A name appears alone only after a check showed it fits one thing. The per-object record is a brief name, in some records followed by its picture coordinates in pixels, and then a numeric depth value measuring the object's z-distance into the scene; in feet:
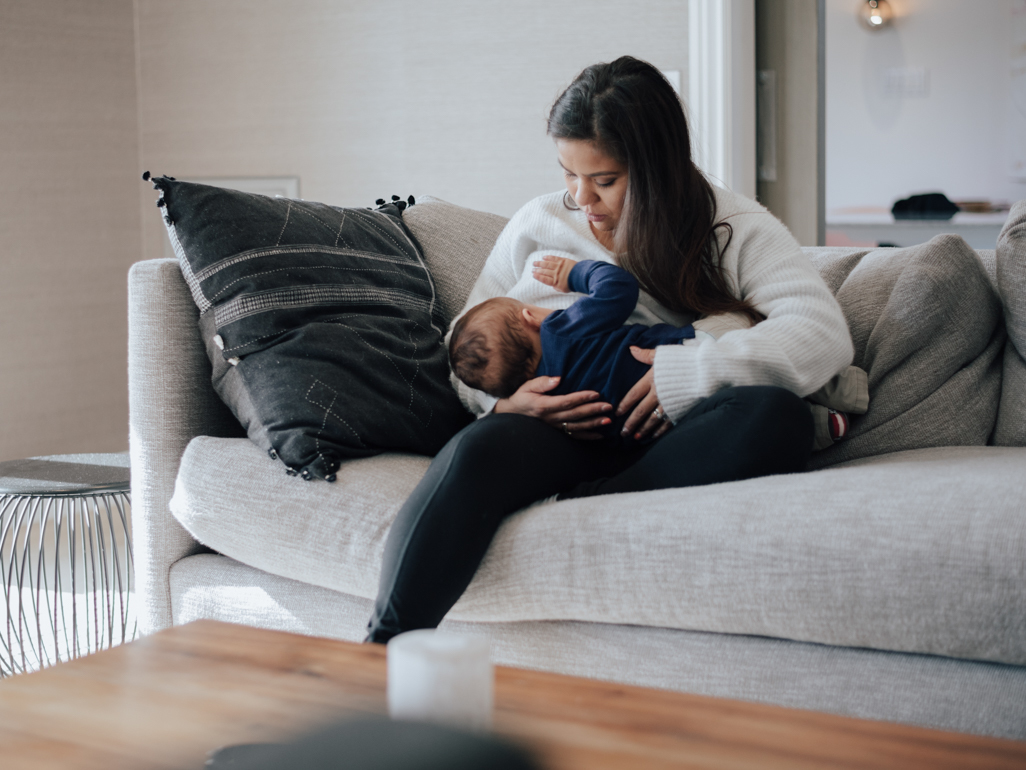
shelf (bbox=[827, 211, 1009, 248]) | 10.28
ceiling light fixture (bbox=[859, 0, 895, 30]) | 10.50
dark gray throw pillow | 4.54
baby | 4.59
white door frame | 9.11
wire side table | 5.18
